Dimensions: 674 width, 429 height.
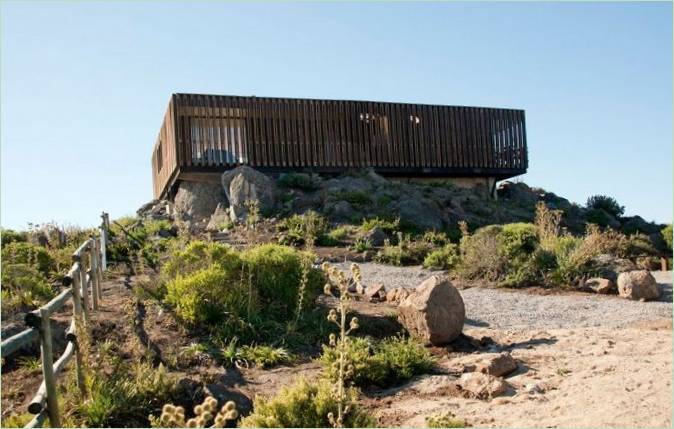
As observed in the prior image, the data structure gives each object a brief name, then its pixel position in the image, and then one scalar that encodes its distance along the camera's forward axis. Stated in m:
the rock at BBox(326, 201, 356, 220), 18.48
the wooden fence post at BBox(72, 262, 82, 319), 5.91
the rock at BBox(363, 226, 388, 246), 16.05
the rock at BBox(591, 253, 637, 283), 12.04
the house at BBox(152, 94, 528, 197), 21.97
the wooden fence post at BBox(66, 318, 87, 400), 5.40
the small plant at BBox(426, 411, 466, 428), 4.63
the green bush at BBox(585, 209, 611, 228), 22.22
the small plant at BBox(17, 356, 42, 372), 6.13
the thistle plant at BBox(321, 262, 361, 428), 3.90
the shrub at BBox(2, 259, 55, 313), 7.73
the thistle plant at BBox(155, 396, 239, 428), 2.50
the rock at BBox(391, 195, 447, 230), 18.31
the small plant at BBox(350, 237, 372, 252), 15.31
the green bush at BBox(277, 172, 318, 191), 21.20
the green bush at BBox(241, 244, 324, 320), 8.61
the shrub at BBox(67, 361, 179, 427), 5.20
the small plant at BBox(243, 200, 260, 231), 11.56
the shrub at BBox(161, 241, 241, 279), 8.68
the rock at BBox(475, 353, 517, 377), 6.36
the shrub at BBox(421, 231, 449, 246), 15.94
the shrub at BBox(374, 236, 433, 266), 14.30
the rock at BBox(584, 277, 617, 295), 11.23
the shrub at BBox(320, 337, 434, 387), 6.28
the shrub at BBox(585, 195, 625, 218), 24.73
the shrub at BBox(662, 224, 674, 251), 17.84
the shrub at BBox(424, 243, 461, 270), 13.43
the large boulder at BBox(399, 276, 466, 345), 7.62
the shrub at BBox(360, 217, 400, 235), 16.86
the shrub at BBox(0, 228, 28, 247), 13.55
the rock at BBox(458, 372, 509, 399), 5.62
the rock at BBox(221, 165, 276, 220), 19.30
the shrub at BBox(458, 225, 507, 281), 12.34
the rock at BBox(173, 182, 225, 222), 21.45
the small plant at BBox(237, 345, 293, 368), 6.91
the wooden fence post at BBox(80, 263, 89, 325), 6.81
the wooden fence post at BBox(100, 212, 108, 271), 11.70
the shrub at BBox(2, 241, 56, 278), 10.27
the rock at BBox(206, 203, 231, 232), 18.61
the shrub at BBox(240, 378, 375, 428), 4.64
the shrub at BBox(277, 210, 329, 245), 15.72
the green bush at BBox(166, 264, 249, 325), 7.69
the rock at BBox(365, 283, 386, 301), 10.13
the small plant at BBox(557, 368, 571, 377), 6.14
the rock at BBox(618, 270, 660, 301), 10.73
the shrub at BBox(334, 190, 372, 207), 19.45
